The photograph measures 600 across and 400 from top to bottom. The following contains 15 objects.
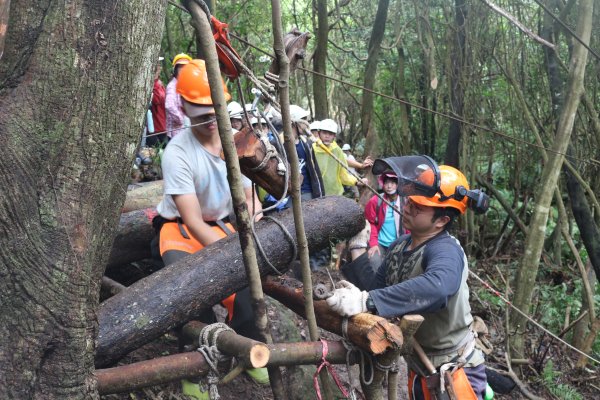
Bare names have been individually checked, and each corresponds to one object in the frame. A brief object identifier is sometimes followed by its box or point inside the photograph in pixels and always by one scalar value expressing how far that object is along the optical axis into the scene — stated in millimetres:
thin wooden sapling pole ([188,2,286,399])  2223
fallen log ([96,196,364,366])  3260
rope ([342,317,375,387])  2664
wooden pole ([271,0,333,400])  2321
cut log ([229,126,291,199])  3025
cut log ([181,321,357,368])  2504
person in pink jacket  6320
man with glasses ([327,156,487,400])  3098
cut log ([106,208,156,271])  4811
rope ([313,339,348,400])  2631
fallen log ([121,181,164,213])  5883
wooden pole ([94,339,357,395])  2449
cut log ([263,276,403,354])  2498
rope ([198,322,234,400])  2574
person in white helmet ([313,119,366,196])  7266
